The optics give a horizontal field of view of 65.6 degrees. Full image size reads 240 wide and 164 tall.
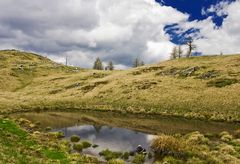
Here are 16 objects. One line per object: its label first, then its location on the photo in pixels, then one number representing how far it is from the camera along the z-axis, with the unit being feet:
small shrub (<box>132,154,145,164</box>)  57.17
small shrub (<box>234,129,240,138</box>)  80.77
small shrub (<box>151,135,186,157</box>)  60.25
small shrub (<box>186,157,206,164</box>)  54.63
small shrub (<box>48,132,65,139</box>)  80.43
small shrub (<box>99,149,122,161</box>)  59.93
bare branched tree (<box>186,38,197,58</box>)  255.72
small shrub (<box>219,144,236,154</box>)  61.87
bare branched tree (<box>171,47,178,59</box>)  299.22
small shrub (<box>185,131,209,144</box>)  70.92
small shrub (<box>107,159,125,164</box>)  54.36
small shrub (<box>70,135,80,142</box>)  77.00
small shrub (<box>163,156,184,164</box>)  54.73
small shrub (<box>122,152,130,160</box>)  60.71
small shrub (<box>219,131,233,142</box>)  75.11
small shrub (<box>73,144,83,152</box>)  66.84
